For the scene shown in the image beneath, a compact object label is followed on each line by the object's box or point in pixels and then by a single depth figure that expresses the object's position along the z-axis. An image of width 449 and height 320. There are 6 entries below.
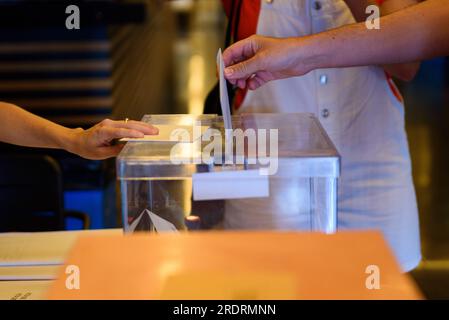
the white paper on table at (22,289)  1.39
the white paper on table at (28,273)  1.52
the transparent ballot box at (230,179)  1.17
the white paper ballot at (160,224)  1.28
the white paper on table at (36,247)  1.64
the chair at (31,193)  2.43
